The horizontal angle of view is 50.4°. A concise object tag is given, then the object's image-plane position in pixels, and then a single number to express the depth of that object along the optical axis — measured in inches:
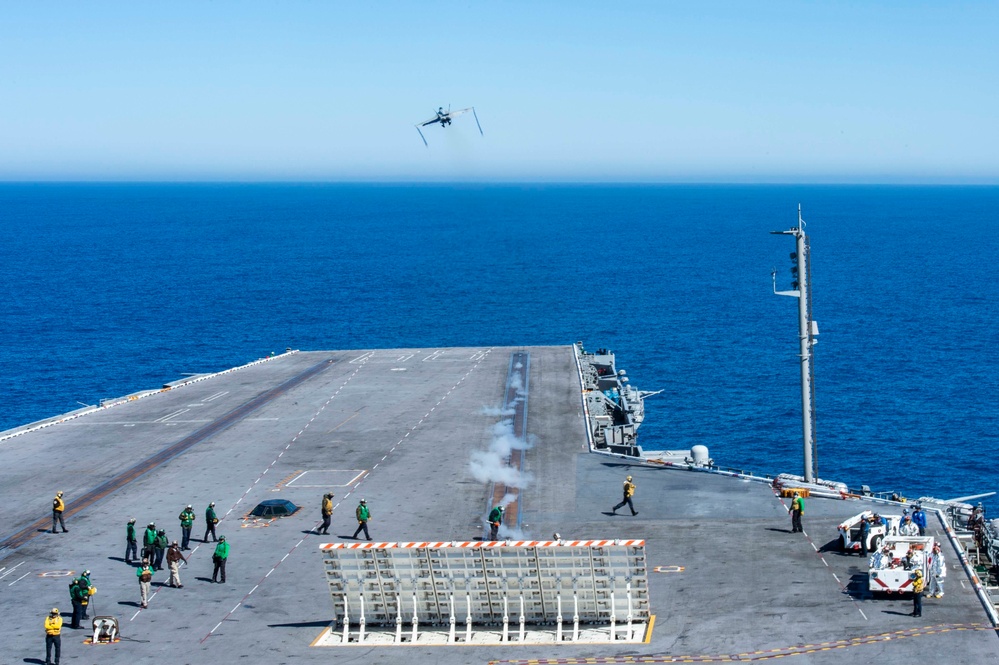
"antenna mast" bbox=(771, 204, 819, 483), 1718.8
